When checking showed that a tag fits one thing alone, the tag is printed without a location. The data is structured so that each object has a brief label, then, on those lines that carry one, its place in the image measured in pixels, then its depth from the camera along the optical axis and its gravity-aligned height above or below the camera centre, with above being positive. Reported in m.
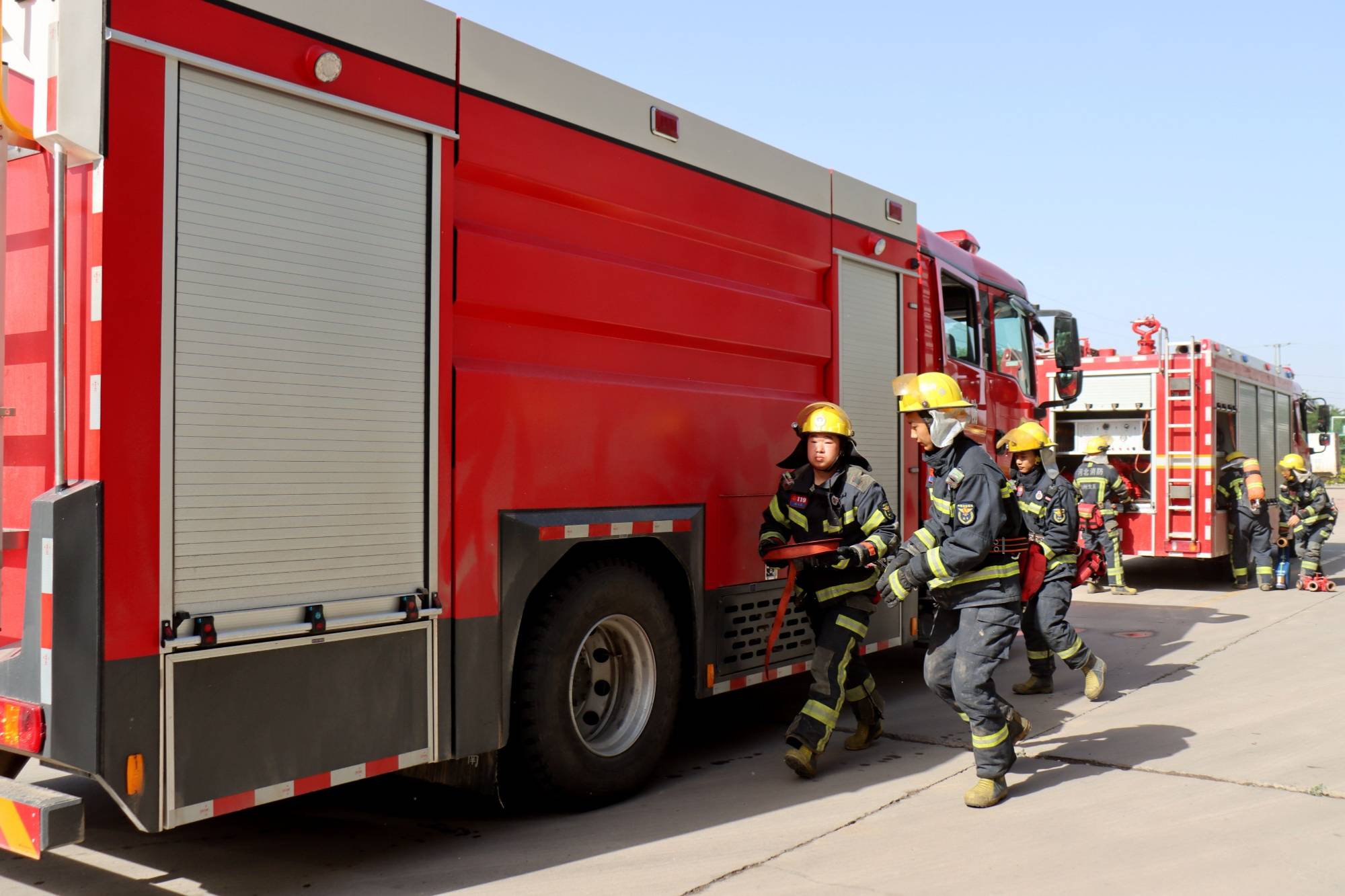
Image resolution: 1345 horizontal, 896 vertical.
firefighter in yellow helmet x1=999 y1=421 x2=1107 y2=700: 6.88 -0.51
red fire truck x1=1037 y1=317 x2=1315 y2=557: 12.55 +0.62
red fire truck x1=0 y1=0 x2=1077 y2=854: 3.07 +0.24
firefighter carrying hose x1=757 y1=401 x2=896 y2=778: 5.10 -0.29
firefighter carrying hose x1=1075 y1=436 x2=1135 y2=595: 11.49 -0.16
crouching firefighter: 12.81 -0.41
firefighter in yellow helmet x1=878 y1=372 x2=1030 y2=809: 4.78 -0.40
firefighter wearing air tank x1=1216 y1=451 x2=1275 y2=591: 12.69 -0.39
